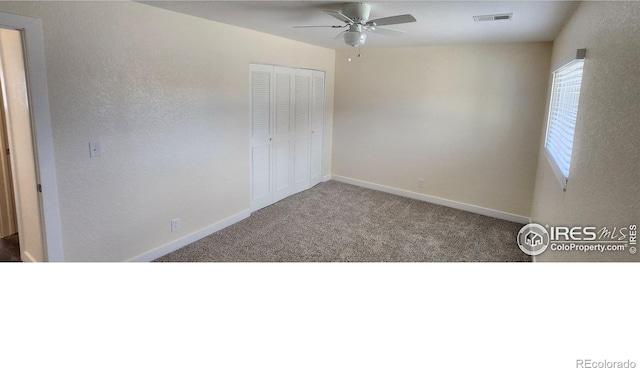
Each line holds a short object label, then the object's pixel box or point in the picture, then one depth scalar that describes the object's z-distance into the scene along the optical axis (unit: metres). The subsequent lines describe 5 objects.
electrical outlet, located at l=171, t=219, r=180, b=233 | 3.48
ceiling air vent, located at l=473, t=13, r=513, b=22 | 2.90
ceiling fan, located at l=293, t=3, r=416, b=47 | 2.66
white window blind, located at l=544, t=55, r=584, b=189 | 2.46
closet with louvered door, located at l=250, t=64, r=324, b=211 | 4.49
